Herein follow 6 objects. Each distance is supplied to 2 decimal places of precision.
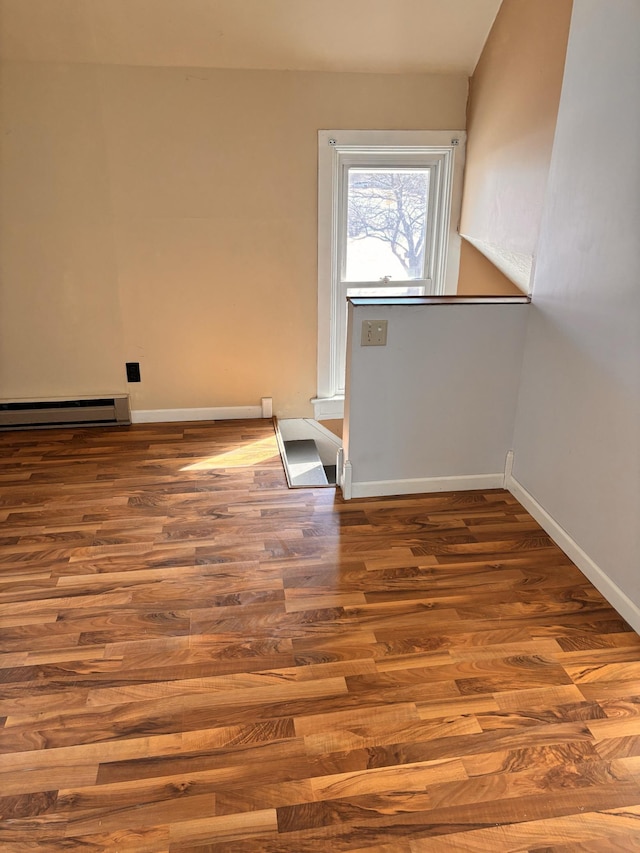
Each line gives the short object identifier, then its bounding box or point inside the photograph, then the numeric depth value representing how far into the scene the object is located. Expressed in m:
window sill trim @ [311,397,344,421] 4.06
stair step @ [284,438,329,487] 3.56
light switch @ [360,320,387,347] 2.75
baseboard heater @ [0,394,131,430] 3.79
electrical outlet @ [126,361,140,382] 3.84
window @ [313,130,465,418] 3.62
